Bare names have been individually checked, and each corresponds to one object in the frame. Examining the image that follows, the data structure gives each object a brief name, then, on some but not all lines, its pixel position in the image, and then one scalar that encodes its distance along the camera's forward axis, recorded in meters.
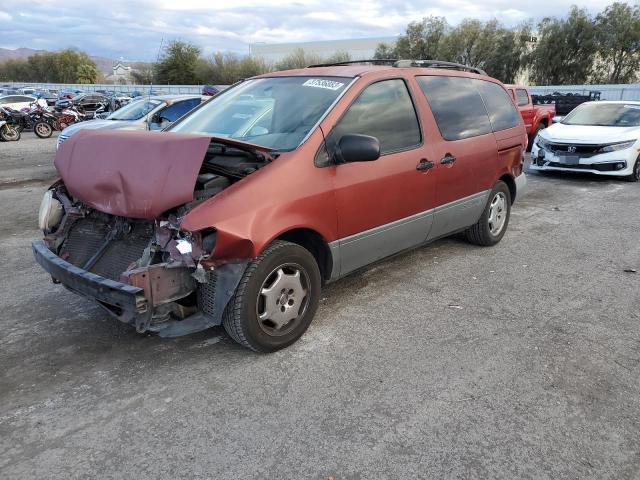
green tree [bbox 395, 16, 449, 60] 49.44
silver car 10.73
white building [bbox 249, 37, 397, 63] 68.12
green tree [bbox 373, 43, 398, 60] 53.40
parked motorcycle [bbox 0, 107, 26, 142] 18.55
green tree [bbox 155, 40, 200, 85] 60.78
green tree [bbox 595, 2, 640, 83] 36.97
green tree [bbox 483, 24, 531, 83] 43.97
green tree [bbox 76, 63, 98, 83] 80.25
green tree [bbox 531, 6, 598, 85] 39.16
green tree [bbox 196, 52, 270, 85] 61.97
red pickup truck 14.06
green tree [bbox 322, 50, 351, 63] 59.86
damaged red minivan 3.07
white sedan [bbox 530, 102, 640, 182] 9.77
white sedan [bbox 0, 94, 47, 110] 25.42
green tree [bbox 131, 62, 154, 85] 66.94
